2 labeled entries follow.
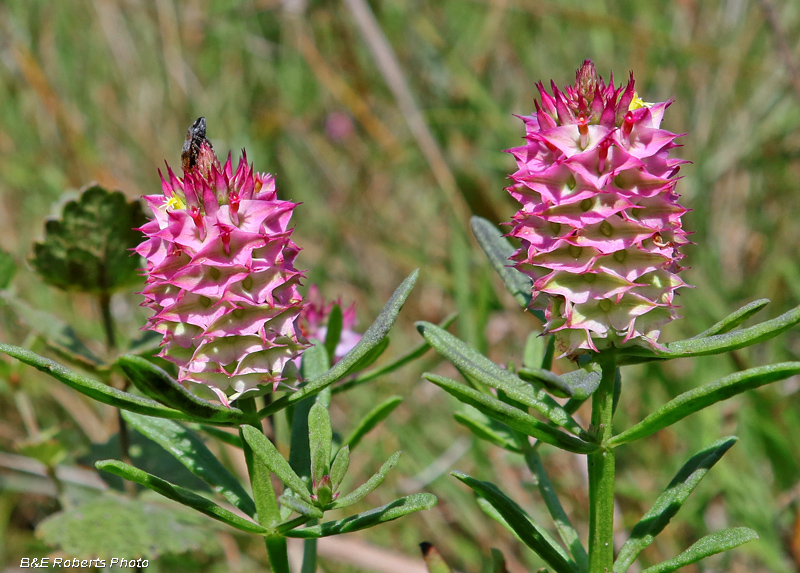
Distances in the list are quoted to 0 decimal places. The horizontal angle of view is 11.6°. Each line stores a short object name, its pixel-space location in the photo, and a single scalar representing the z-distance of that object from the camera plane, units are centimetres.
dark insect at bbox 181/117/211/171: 30
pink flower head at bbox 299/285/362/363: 33
